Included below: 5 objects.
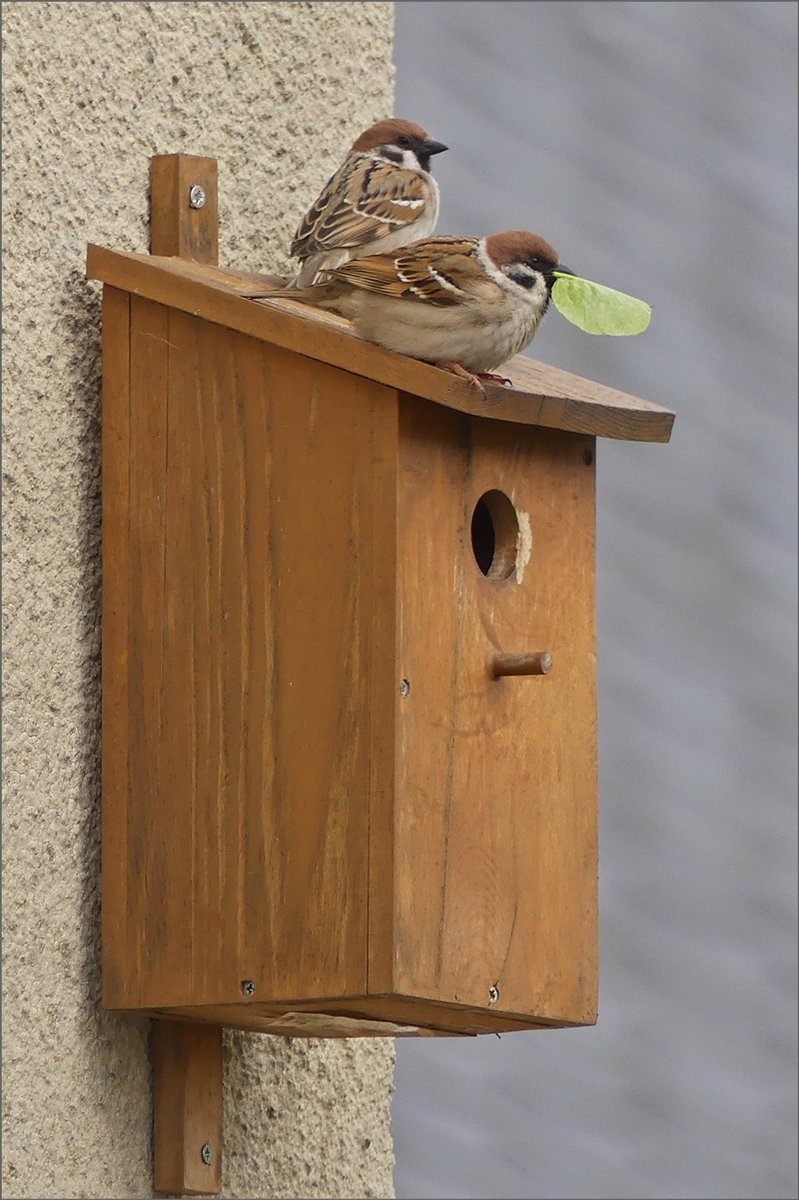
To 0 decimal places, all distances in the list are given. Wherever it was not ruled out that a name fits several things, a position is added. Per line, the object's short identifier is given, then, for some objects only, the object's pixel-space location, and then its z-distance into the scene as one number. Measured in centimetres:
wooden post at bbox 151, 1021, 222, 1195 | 693
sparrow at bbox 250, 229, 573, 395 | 661
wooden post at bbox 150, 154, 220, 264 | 707
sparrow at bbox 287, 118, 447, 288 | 721
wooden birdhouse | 638
